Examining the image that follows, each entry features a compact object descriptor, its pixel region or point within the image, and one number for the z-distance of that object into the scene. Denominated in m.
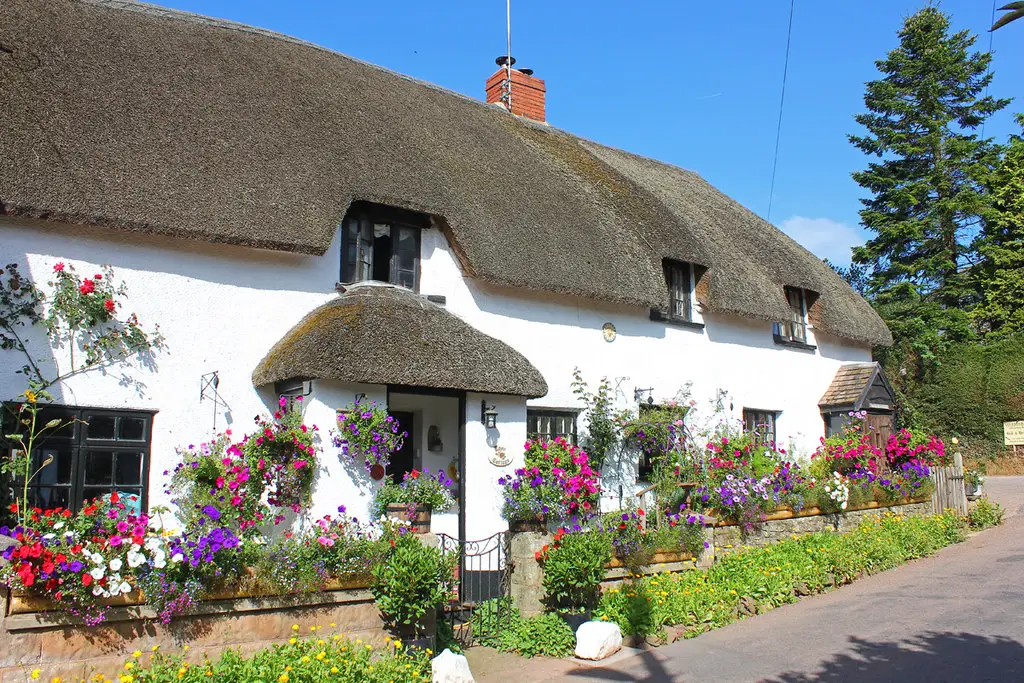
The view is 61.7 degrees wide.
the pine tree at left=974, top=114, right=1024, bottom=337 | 24.75
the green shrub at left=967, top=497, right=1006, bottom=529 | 14.70
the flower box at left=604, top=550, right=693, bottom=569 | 10.06
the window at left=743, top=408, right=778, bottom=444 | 15.50
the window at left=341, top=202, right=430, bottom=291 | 10.80
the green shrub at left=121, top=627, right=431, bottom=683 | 6.14
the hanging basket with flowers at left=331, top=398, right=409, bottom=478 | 8.90
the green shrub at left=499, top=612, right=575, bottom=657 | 8.42
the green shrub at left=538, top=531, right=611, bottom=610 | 8.56
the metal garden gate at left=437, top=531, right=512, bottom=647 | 8.73
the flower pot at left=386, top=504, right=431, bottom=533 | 9.20
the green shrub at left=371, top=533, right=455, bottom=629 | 7.46
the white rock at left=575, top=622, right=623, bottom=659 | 8.17
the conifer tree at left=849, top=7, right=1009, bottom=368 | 26.48
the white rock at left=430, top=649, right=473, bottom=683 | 6.94
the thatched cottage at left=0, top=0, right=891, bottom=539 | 8.86
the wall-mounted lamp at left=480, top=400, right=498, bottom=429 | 10.18
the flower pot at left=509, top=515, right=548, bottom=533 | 10.12
